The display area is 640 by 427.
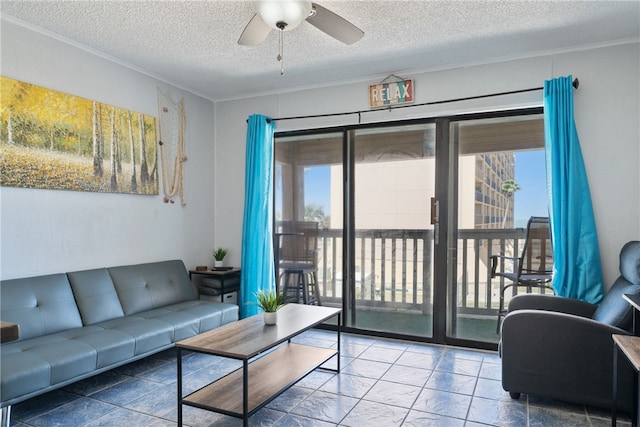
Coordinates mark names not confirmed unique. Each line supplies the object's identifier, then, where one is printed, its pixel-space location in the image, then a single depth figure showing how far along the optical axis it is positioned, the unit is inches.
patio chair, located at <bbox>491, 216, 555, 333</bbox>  134.7
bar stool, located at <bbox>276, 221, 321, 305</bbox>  171.8
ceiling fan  82.7
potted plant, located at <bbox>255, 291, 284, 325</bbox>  107.0
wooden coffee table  86.4
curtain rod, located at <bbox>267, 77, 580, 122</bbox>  131.9
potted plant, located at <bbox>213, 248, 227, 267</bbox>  179.5
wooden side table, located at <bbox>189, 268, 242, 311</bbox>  165.8
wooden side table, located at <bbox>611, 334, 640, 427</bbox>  72.4
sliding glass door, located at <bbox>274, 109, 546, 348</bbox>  140.4
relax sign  149.6
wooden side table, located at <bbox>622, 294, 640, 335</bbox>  86.5
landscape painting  111.2
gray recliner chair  91.8
